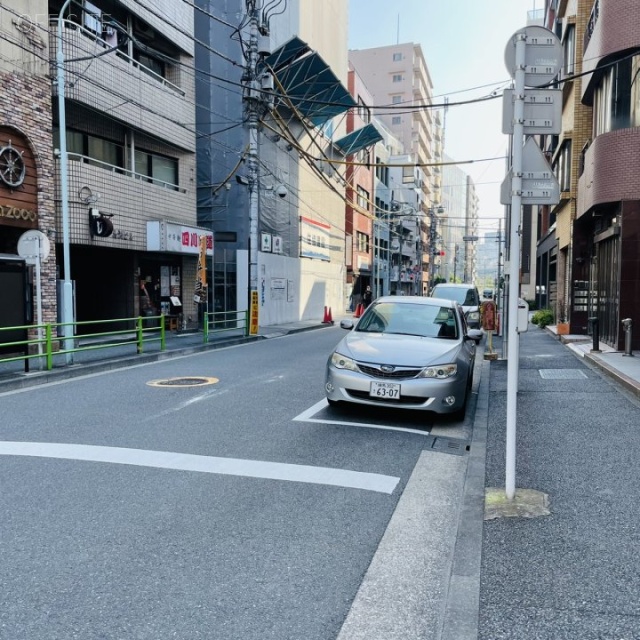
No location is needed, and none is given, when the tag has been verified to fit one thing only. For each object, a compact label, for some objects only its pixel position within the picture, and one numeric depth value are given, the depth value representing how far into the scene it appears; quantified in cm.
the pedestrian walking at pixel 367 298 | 3319
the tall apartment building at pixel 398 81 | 8519
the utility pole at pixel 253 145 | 1838
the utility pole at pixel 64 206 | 1260
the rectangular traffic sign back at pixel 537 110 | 446
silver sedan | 707
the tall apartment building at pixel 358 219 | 4628
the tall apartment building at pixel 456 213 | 12100
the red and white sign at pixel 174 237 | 1836
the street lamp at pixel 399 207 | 6292
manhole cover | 1006
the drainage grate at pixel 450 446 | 632
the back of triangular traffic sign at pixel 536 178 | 438
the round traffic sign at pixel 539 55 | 439
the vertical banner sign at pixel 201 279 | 1939
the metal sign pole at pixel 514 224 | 439
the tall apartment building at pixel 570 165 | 1844
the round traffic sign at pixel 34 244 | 1163
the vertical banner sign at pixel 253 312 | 1970
